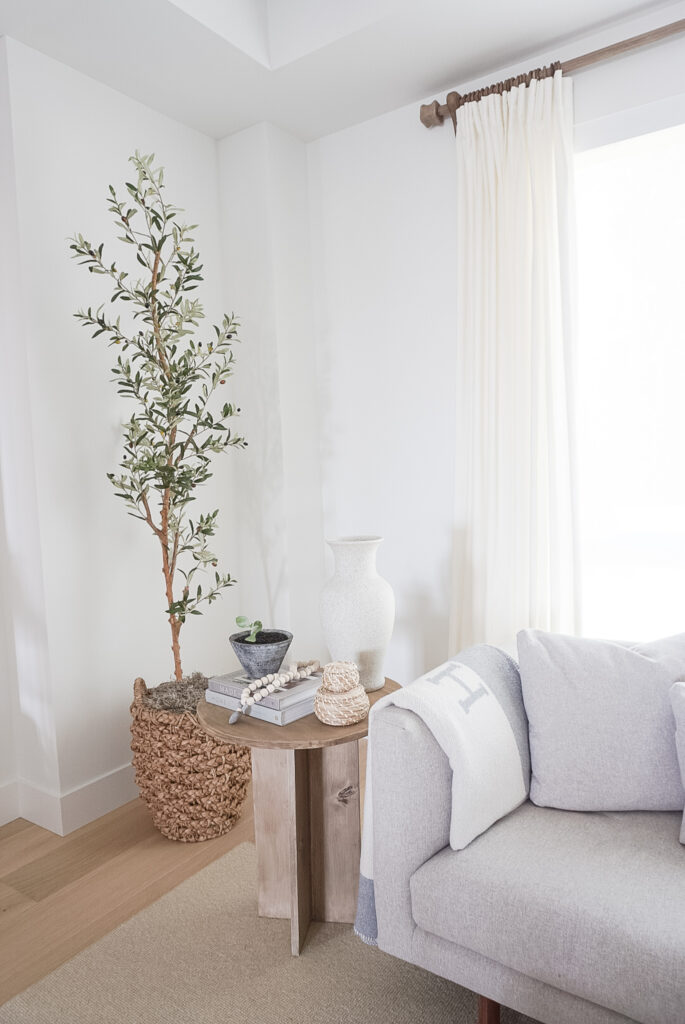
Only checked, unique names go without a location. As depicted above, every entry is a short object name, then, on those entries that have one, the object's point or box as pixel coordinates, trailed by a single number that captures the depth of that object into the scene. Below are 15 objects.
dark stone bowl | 1.88
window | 2.39
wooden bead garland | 1.76
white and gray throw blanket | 1.43
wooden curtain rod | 2.11
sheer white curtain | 2.34
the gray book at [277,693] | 1.74
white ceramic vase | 1.90
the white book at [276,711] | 1.72
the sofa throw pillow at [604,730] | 1.52
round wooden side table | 1.75
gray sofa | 1.17
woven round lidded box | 1.68
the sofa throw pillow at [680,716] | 1.47
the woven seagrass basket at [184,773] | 2.22
